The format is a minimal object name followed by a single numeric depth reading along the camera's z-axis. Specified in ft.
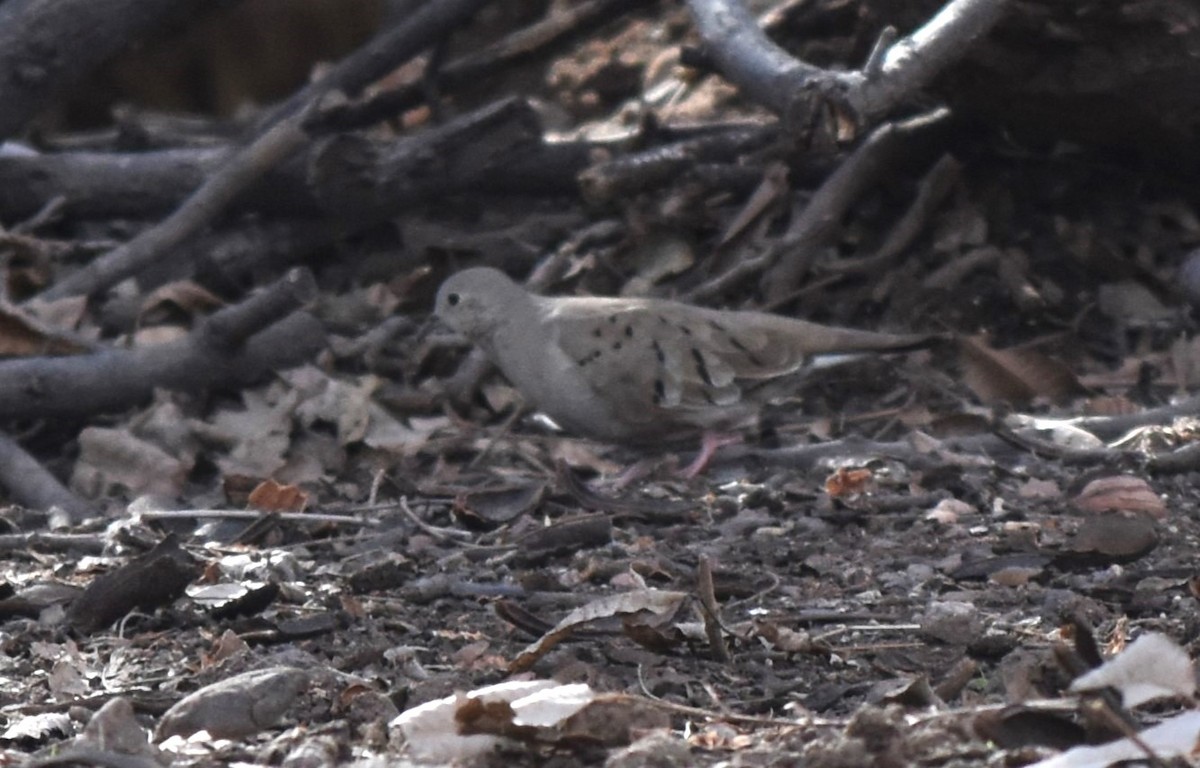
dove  39.68
